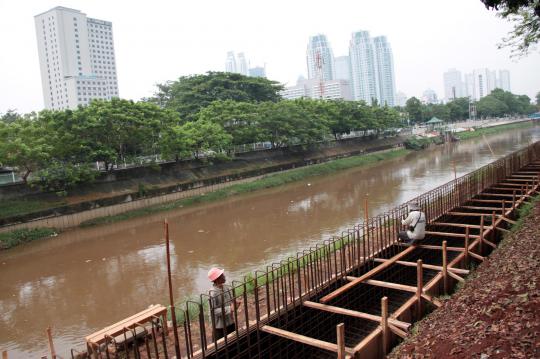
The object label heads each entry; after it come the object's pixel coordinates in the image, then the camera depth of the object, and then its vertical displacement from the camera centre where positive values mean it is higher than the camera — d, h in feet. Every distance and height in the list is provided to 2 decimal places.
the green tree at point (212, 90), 151.01 +25.43
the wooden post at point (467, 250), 28.89 -7.94
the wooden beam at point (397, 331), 19.79 -8.92
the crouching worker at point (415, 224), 30.66 -6.15
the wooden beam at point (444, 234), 33.52 -7.71
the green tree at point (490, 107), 312.50 +19.43
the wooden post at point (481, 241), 32.21 -8.14
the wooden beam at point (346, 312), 20.26 -8.49
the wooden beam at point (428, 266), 26.40 -8.35
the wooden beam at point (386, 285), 23.99 -8.33
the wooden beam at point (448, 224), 35.45 -7.55
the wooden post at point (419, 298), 23.21 -8.65
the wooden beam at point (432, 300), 22.95 -8.83
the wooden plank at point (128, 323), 21.16 -8.44
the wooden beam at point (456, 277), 25.38 -8.50
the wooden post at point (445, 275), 25.39 -8.32
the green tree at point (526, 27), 47.98 +12.06
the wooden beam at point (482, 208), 40.58 -7.28
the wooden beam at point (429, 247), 31.55 -8.14
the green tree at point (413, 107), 264.52 +20.00
